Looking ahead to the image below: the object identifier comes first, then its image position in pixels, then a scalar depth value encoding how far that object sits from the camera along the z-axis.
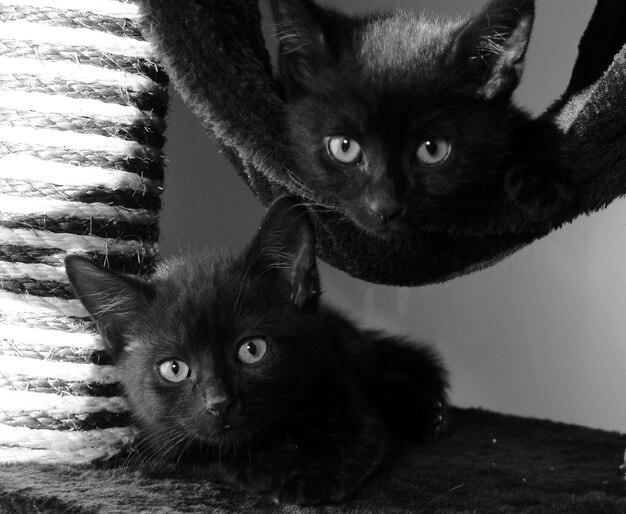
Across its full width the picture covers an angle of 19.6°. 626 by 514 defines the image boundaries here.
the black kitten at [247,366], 0.68
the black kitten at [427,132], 0.73
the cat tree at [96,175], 0.72
